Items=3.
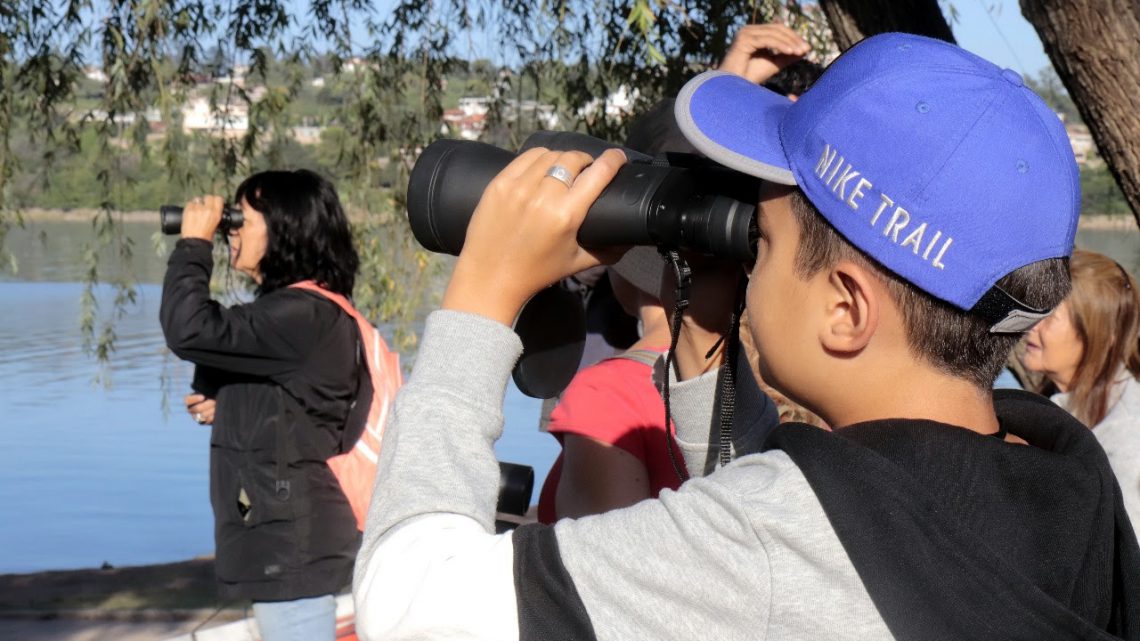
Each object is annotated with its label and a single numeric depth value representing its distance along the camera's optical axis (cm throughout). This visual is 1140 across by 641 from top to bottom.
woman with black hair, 297
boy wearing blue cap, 91
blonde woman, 281
